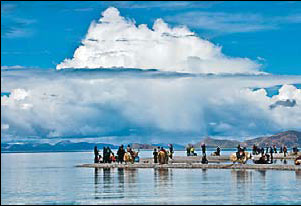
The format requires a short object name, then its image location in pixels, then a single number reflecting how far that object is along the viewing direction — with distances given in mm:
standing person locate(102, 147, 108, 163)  82262
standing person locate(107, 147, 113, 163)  82544
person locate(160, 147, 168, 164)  75744
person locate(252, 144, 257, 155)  101362
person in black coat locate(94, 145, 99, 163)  83531
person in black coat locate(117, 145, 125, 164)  79544
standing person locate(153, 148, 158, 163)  78894
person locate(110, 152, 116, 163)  82750
